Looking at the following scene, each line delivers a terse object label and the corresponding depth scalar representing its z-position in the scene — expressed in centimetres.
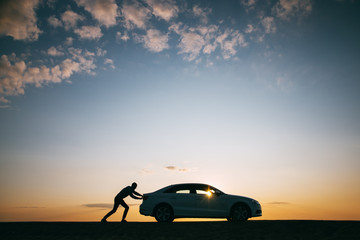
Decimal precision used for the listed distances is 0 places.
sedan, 1166
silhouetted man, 1264
